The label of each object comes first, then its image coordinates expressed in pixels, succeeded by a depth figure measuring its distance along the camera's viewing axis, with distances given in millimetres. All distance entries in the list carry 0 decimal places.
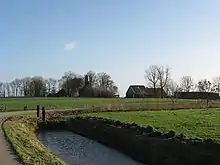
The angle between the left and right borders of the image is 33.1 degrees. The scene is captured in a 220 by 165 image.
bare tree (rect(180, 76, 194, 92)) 140000
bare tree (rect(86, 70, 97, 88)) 139950
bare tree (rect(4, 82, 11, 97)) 155775
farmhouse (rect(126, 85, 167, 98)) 134000
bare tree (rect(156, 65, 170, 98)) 129000
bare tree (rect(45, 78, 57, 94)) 146225
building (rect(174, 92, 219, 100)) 107162
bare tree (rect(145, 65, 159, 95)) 130925
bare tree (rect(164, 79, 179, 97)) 134250
